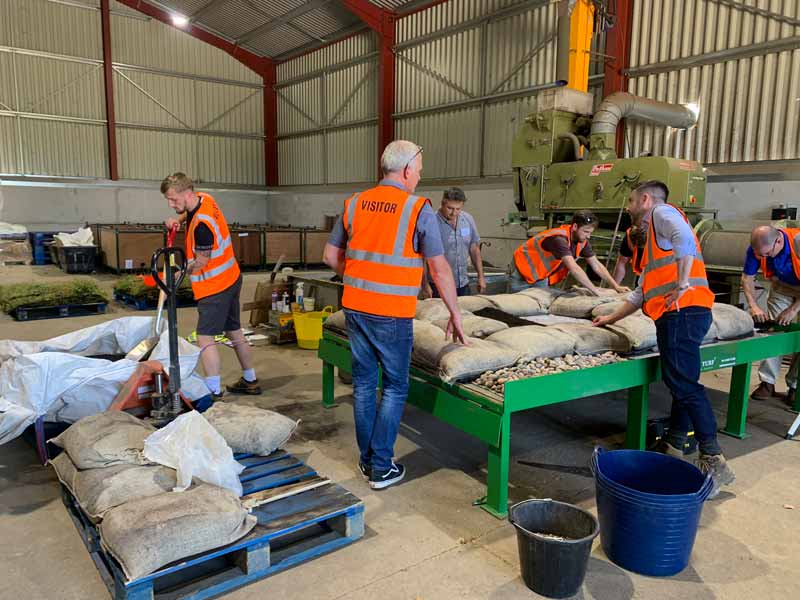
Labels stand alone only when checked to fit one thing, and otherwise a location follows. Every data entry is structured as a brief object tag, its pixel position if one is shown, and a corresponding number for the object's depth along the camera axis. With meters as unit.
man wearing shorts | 4.33
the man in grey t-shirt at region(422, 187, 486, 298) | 5.30
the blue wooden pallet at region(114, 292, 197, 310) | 8.84
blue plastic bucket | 2.53
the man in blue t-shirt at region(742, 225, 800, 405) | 4.47
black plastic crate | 12.25
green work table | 3.06
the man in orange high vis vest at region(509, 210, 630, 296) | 4.90
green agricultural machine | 6.94
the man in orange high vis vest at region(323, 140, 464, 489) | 3.07
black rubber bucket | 2.38
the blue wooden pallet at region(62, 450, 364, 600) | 2.38
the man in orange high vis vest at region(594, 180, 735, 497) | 3.32
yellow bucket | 6.68
